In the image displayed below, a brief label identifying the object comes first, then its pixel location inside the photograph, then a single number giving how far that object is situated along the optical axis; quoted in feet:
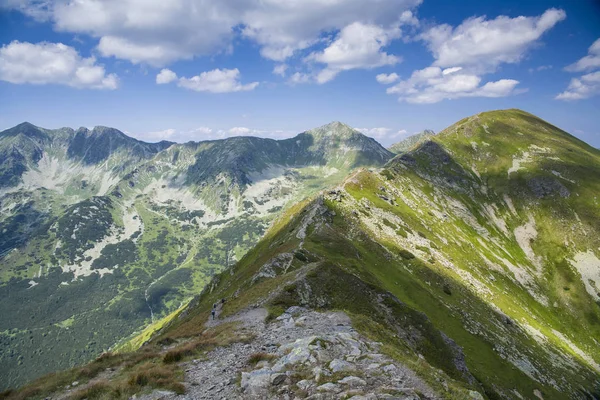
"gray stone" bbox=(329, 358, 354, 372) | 66.19
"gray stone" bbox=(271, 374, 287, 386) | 61.57
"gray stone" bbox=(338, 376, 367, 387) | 59.47
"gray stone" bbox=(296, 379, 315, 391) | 59.06
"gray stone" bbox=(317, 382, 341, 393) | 56.85
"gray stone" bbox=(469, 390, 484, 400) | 62.34
